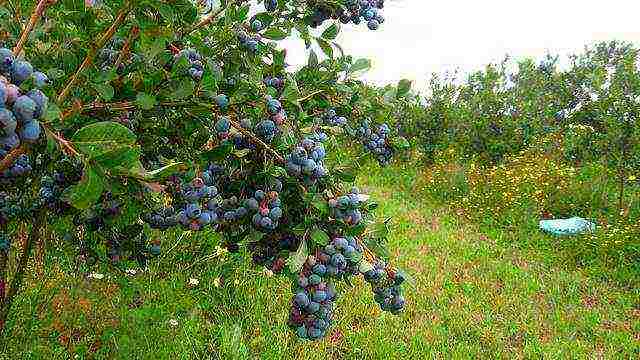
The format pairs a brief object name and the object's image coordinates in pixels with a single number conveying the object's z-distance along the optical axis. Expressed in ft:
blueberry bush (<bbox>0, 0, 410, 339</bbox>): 5.05
